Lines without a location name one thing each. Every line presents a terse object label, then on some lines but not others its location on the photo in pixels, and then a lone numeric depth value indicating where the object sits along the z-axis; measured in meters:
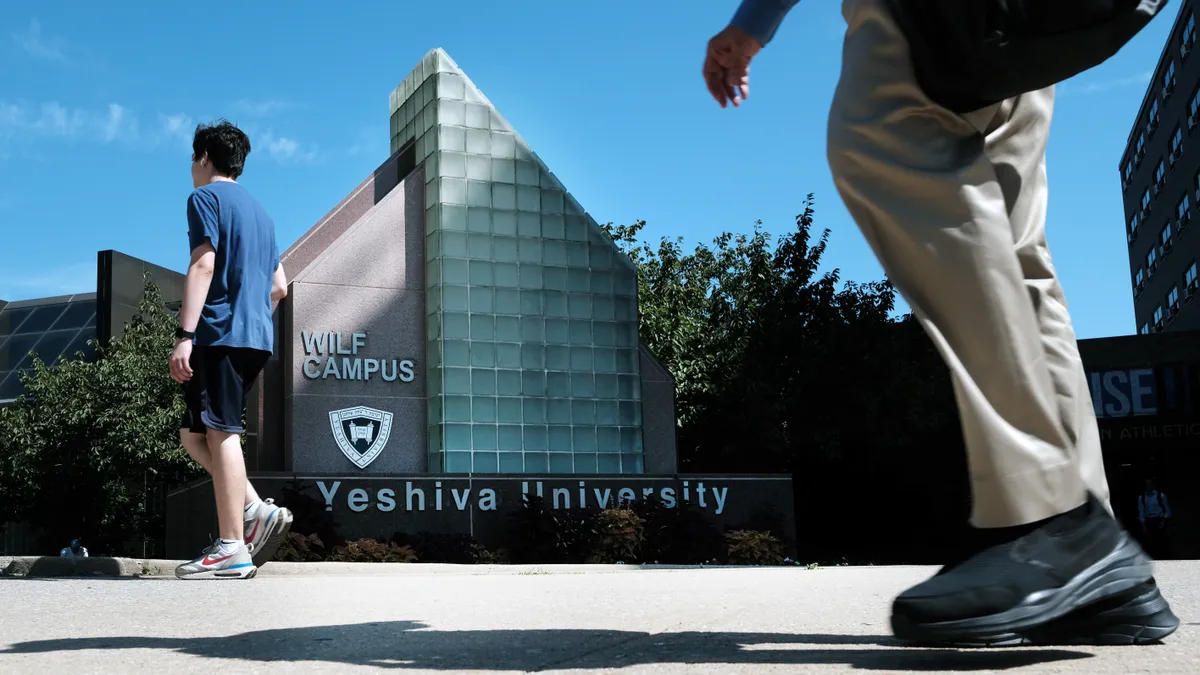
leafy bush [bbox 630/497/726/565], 16.11
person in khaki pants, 1.74
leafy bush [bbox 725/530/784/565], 16.27
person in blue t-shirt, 4.79
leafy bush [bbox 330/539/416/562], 14.22
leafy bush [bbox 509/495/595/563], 15.89
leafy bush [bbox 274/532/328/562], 14.13
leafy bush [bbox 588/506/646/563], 15.48
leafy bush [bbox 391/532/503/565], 15.59
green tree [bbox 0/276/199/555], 26.78
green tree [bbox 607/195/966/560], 26.85
